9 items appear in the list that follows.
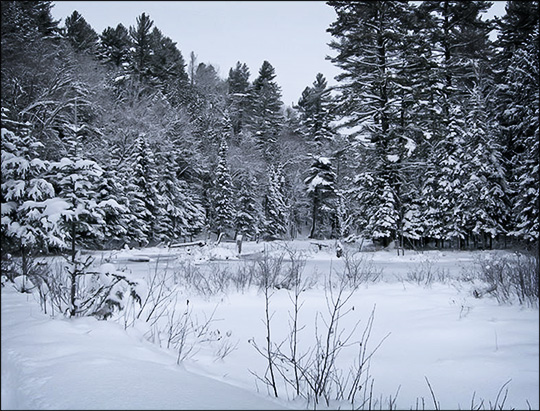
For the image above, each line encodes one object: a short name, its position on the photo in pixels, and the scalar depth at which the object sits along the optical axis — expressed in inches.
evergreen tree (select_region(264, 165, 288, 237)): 1371.8
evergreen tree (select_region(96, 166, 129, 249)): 625.3
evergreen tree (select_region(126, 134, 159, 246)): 829.2
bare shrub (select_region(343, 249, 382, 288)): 305.9
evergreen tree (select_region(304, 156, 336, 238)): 1270.9
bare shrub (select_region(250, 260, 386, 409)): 133.8
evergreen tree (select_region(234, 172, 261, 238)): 1301.7
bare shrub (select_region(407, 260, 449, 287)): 312.0
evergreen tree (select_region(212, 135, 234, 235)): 1254.3
